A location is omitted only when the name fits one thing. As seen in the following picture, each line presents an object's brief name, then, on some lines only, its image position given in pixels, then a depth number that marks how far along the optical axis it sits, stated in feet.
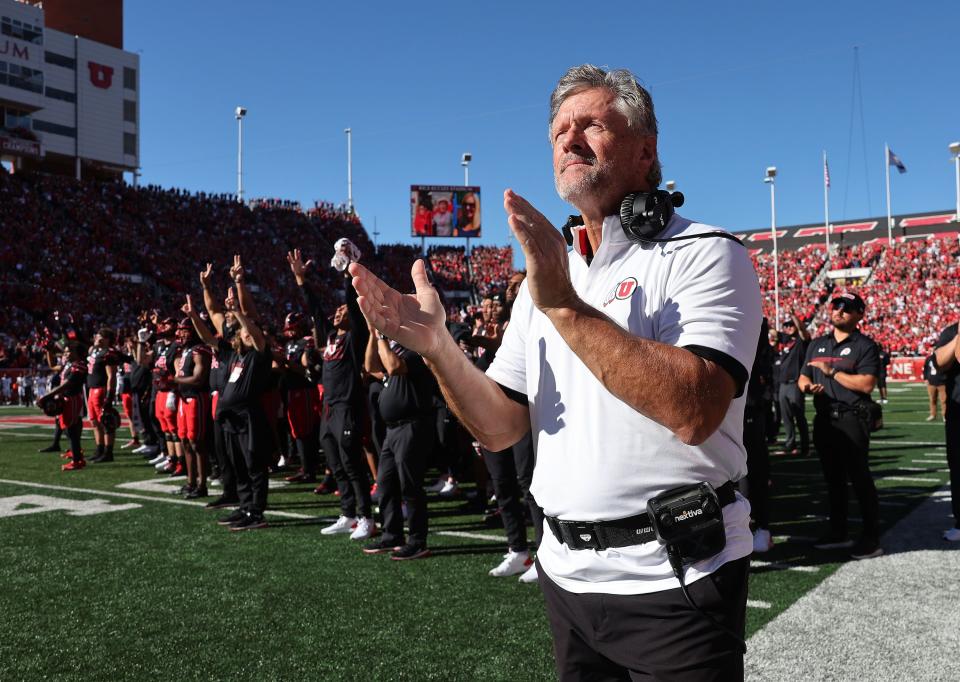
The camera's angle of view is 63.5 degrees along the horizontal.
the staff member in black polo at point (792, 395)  37.09
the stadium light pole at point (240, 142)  179.11
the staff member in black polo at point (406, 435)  19.80
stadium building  159.02
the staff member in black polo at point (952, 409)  20.15
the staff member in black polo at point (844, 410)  19.22
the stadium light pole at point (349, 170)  199.11
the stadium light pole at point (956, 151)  140.77
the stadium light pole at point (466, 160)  189.61
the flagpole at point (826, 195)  155.33
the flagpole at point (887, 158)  163.53
